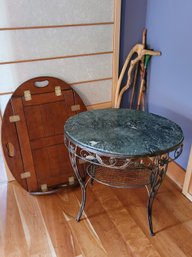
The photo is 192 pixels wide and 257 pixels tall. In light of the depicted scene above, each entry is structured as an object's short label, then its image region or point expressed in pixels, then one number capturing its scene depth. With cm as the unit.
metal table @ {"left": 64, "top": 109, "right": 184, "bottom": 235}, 115
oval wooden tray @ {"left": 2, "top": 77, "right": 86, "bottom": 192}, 158
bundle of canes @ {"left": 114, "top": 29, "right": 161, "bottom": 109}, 172
